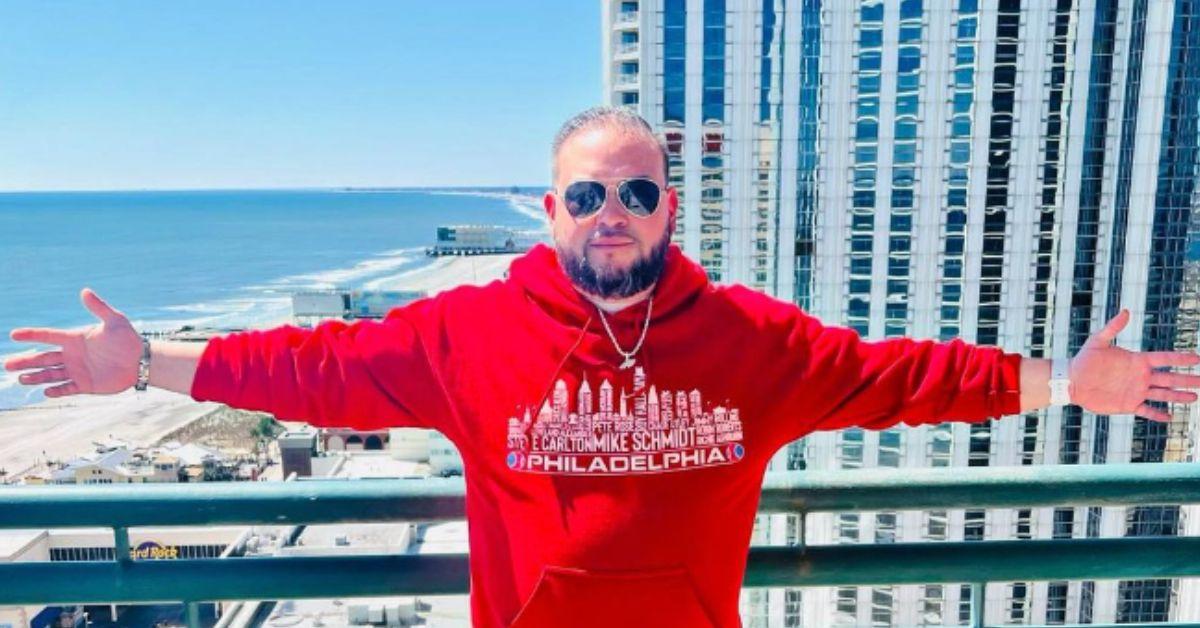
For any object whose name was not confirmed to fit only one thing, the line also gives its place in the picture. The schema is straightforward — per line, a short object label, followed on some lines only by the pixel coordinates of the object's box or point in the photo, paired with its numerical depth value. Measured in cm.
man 160
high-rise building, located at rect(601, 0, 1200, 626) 1839
